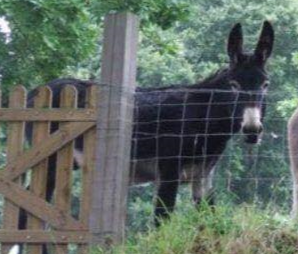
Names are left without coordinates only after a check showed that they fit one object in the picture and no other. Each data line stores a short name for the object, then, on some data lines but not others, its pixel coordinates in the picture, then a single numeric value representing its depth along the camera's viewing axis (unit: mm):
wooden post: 9779
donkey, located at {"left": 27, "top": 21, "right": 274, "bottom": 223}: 11746
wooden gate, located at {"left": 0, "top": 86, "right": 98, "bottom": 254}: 9899
